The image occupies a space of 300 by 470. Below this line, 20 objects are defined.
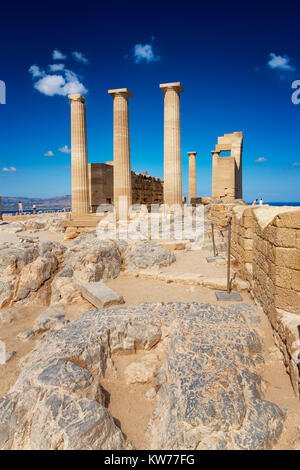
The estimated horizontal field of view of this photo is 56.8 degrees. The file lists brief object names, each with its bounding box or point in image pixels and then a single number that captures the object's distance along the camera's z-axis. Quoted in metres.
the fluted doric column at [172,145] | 15.13
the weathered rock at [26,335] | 5.84
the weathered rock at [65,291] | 7.27
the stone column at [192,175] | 29.33
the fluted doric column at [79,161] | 16.23
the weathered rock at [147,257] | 8.90
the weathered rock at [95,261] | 8.09
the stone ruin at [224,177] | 22.06
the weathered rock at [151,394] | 3.75
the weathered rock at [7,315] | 6.75
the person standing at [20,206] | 29.02
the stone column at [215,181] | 22.42
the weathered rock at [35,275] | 7.89
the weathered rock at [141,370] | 4.06
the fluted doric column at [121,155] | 15.61
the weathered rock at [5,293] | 7.54
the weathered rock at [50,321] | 5.97
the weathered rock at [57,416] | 2.71
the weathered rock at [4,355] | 5.09
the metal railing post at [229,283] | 6.48
